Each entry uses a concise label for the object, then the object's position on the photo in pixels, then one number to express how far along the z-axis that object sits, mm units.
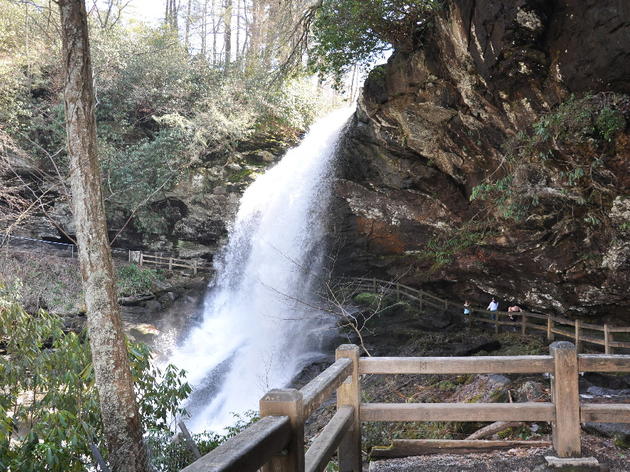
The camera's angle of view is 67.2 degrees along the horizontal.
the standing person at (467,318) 16250
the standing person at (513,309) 15446
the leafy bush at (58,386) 4516
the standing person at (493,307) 16578
